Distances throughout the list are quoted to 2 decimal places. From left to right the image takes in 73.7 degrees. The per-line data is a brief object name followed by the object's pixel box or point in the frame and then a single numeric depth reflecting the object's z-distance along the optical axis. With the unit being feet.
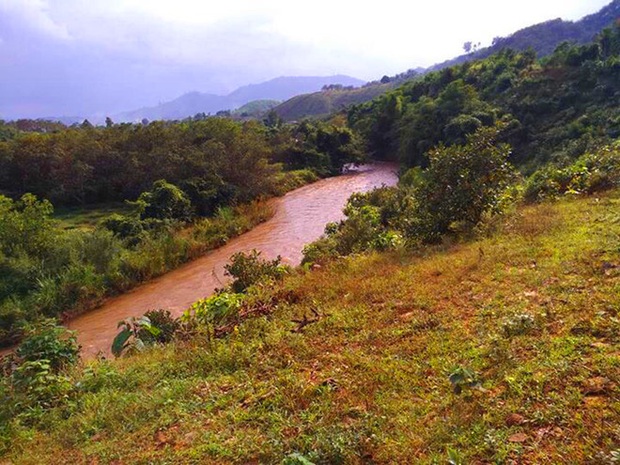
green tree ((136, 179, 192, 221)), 58.44
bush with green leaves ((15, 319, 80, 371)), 17.70
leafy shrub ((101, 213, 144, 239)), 51.72
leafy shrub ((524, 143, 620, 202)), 31.91
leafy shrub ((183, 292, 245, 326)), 20.38
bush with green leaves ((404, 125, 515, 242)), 26.40
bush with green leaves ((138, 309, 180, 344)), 22.70
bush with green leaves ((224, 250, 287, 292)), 28.30
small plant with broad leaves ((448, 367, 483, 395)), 10.91
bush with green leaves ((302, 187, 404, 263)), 30.40
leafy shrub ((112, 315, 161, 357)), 17.38
